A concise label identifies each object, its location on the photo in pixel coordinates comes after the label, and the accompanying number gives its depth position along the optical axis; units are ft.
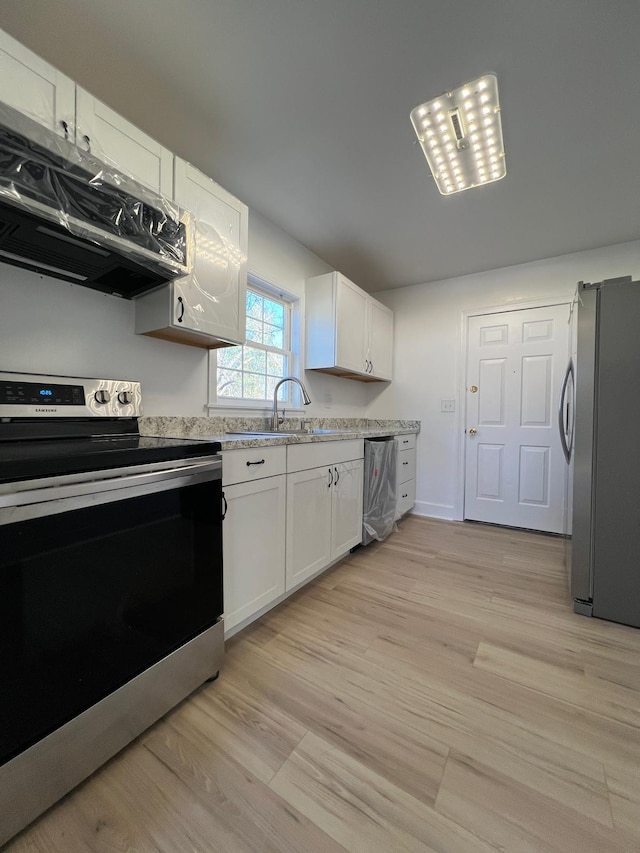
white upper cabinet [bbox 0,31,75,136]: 3.36
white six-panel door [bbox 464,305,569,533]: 9.88
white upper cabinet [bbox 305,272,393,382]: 9.28
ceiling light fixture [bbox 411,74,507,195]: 4.94
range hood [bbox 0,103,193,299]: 3.24
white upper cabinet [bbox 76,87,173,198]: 3.95
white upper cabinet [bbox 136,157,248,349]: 5.09
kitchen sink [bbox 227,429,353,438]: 7.35
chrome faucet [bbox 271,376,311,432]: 7.77
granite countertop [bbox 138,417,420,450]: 5.20
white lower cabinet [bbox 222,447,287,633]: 4.68
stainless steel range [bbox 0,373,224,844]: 2.54
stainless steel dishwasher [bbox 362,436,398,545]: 8.25
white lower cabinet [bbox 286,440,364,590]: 5.87
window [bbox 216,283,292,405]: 7.55
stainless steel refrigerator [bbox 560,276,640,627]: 5.61
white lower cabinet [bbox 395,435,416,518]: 10.34
